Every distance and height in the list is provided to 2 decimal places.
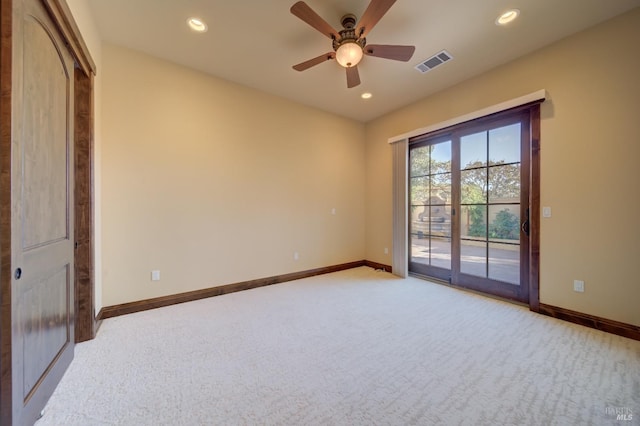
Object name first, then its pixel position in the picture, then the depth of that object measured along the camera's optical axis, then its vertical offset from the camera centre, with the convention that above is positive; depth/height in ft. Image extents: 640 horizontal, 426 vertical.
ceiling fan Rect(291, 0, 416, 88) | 6.26 +5.12
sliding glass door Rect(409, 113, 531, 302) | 10.23 +0.27
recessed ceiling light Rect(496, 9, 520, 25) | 7.45 +6.08
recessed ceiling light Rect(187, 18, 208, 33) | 7.84 +6.16
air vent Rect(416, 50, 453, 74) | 9.57 +6.13
